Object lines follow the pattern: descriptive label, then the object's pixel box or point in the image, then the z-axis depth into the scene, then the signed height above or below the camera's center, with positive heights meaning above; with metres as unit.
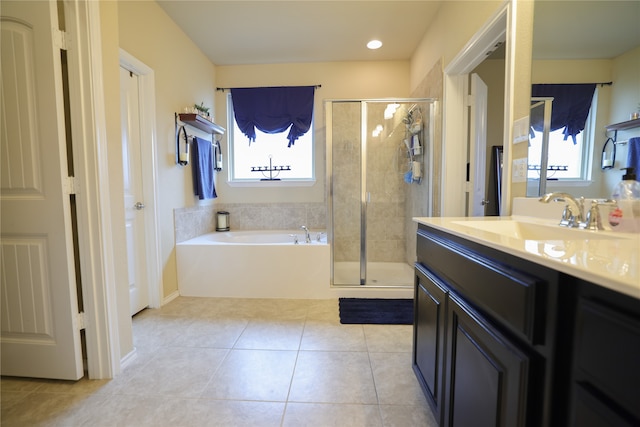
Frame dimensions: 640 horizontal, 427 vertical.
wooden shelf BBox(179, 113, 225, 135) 2.71 +0.73
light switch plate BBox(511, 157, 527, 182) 1.45 +0.10
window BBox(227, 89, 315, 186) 3.74 +0.47
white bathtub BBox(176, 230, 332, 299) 2.68 -0.76
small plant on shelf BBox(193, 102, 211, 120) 2.95 +0.89
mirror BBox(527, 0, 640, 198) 1.00 +0.57
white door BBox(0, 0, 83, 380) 1.34 -0.07
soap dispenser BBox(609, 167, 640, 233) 0.89 -0.06
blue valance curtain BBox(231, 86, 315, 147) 3.57 +1.09
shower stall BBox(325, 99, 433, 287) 2.92 +0.07
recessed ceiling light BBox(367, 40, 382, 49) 3.08 +1.67
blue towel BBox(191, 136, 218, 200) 3.00 +0.27
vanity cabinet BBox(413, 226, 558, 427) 0.58 -0.39
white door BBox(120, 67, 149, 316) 2.23 +0.03
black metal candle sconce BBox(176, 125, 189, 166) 2.73 +0.41
